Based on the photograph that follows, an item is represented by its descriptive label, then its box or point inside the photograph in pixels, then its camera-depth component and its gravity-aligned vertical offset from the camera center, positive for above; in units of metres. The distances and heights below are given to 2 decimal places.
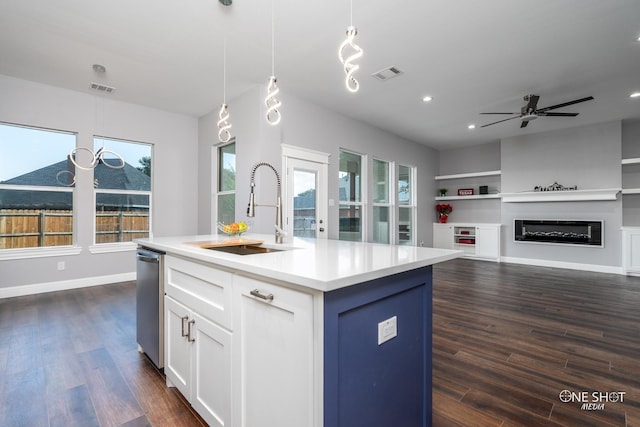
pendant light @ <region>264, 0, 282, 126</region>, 2.18 +0.88
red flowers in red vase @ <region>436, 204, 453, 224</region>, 8.00 +0.06
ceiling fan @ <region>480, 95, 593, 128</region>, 4.31 +1.51
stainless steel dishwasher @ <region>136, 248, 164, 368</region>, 1.98 -0.64
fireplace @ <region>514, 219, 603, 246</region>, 5.80 -0.39
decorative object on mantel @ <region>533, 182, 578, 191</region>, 6.03 +0.53
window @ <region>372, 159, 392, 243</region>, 6.31 +0.24
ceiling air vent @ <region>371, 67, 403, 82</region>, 3.71 +1.80
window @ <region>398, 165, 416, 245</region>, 7.08 +0.20
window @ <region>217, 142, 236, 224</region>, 4.88 +0.52
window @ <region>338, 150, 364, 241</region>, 5.52 +0.32
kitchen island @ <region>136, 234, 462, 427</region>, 0.98 -0.49
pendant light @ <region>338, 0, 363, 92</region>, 1.63 +0.84
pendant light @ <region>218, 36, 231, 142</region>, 3.08 +1.82
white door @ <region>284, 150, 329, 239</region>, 4.57 +0.25
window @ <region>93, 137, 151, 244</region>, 4.68 +0.34
